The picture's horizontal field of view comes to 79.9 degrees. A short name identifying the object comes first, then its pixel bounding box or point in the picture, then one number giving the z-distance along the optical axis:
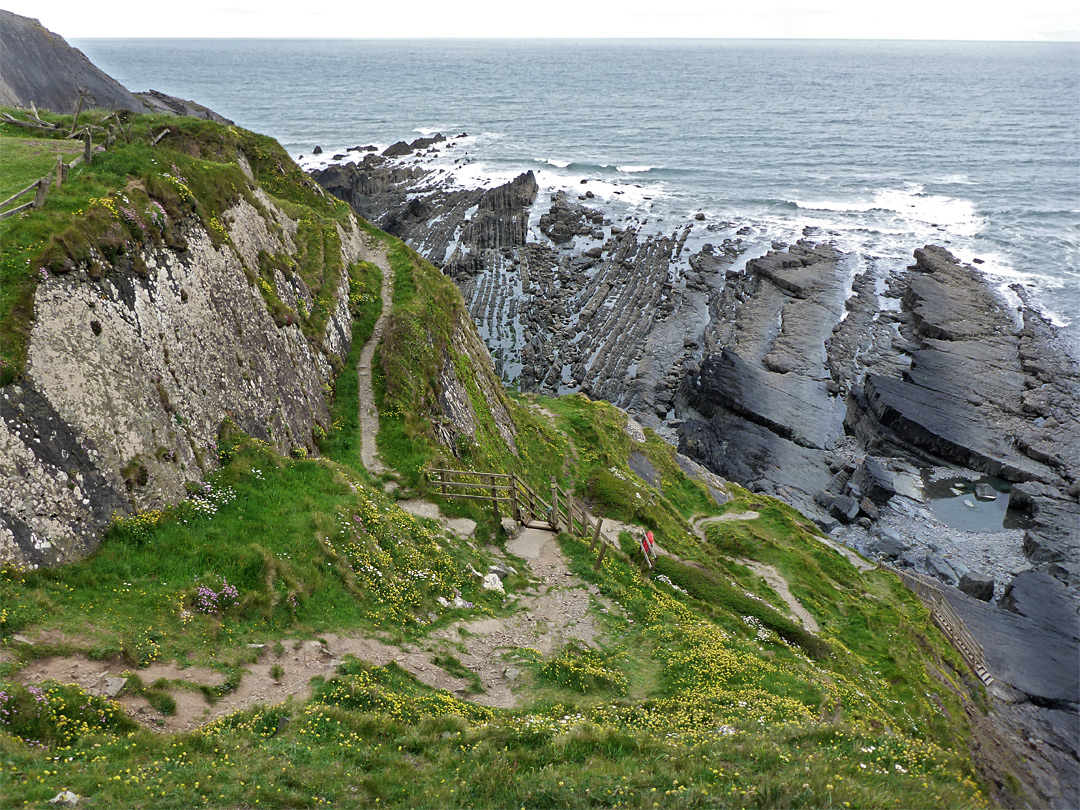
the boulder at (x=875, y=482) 47.81
